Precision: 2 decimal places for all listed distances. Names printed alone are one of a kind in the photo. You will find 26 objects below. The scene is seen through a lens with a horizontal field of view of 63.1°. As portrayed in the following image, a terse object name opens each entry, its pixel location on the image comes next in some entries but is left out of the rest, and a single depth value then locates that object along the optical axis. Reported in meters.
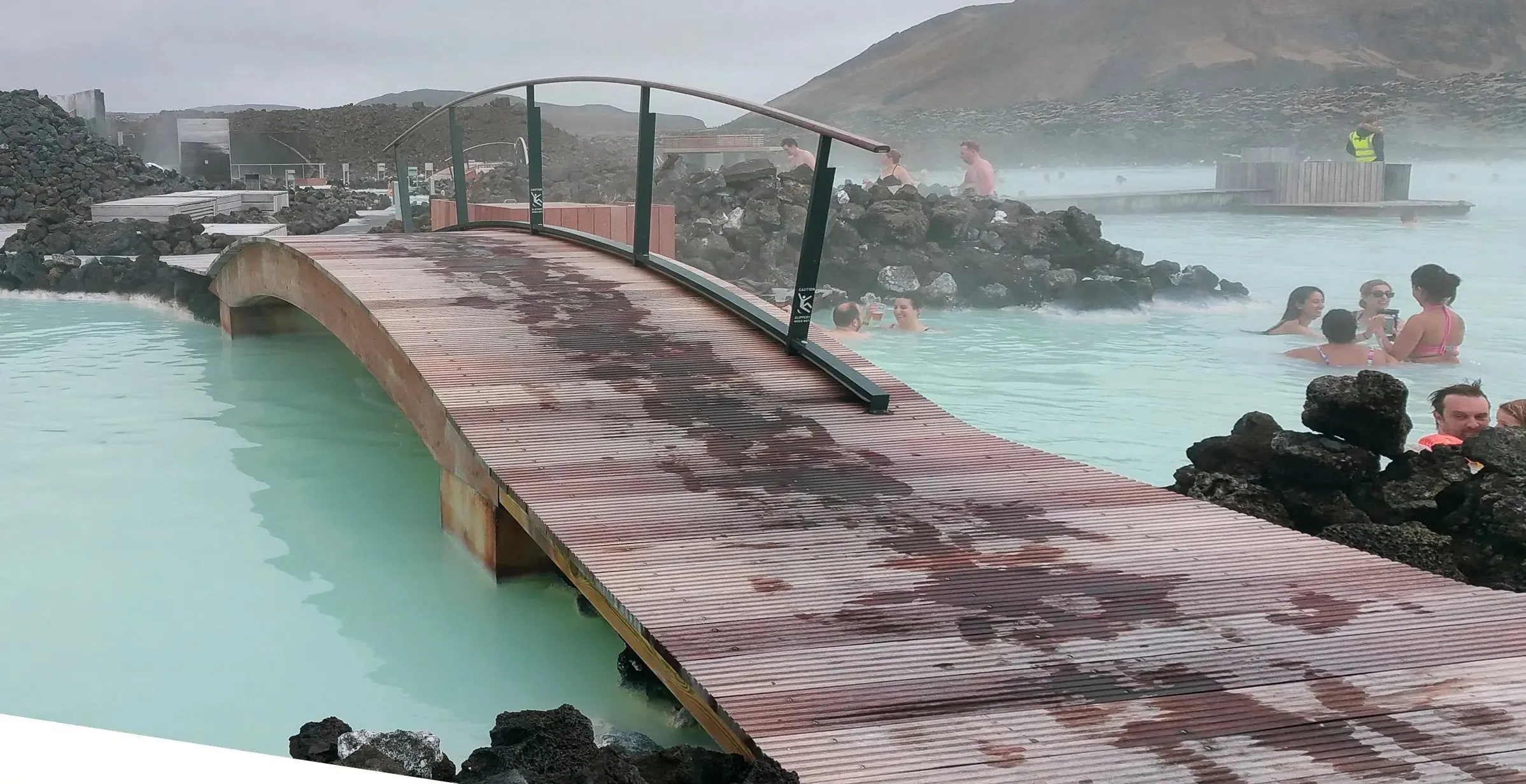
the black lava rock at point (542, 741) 1.93
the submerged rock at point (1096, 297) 11.95
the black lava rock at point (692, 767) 1.74
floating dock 23.39
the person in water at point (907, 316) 10.14
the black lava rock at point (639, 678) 2.64
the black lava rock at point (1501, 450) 3.40
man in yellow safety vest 17.33
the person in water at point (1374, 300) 8.66
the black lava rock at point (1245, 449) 3.80
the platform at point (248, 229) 12.17
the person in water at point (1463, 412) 4.77
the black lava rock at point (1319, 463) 3.57
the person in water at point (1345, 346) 8.48
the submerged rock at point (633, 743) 2.26
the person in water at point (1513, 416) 4.94
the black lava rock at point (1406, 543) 3.11
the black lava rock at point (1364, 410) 3.66
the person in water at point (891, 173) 12.72
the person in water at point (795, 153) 8.81
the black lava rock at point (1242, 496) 3.51
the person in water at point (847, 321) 9.20
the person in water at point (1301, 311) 10.30
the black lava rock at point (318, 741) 2.01
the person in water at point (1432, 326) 7.44
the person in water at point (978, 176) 14.59
